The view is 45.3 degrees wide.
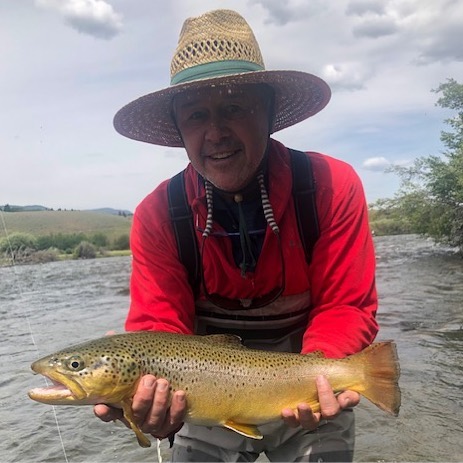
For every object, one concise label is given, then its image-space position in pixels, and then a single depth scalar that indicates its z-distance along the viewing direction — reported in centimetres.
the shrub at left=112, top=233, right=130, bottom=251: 5997
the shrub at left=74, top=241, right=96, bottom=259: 5334
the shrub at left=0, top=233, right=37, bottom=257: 4853
